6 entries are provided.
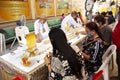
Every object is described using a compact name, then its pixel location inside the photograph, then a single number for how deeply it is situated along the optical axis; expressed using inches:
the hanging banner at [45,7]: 223.9
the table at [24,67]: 62.9
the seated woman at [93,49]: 69.7
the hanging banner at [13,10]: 169.3
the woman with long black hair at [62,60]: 50.3
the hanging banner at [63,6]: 277.2
